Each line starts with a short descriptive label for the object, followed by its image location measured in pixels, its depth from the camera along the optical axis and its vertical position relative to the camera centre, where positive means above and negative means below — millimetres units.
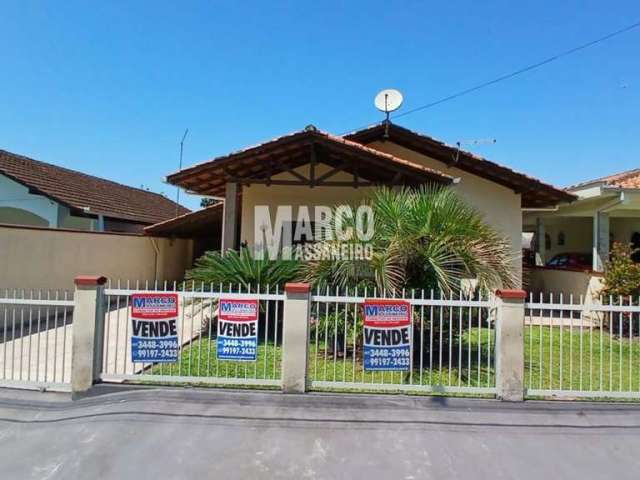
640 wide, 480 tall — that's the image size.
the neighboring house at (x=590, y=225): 11102 +1650
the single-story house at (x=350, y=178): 9727 +2156
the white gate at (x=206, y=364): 5301 -1546
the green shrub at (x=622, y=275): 9500 -122
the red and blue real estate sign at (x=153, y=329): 5336 -904
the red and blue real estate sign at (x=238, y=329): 5305 -874
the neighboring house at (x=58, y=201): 15430 +2236
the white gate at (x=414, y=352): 5238 -1443
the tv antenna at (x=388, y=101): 10812 +4251
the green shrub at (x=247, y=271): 7961 -203
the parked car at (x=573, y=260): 15653 +334
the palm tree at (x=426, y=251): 6172 +208
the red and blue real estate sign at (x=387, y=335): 5219 -890
